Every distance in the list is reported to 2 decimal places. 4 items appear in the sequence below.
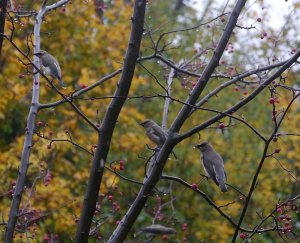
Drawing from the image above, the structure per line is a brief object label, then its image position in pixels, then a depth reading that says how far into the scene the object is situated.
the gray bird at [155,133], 11.09
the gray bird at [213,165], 10.52
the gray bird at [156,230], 10.07
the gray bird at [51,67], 10.73
